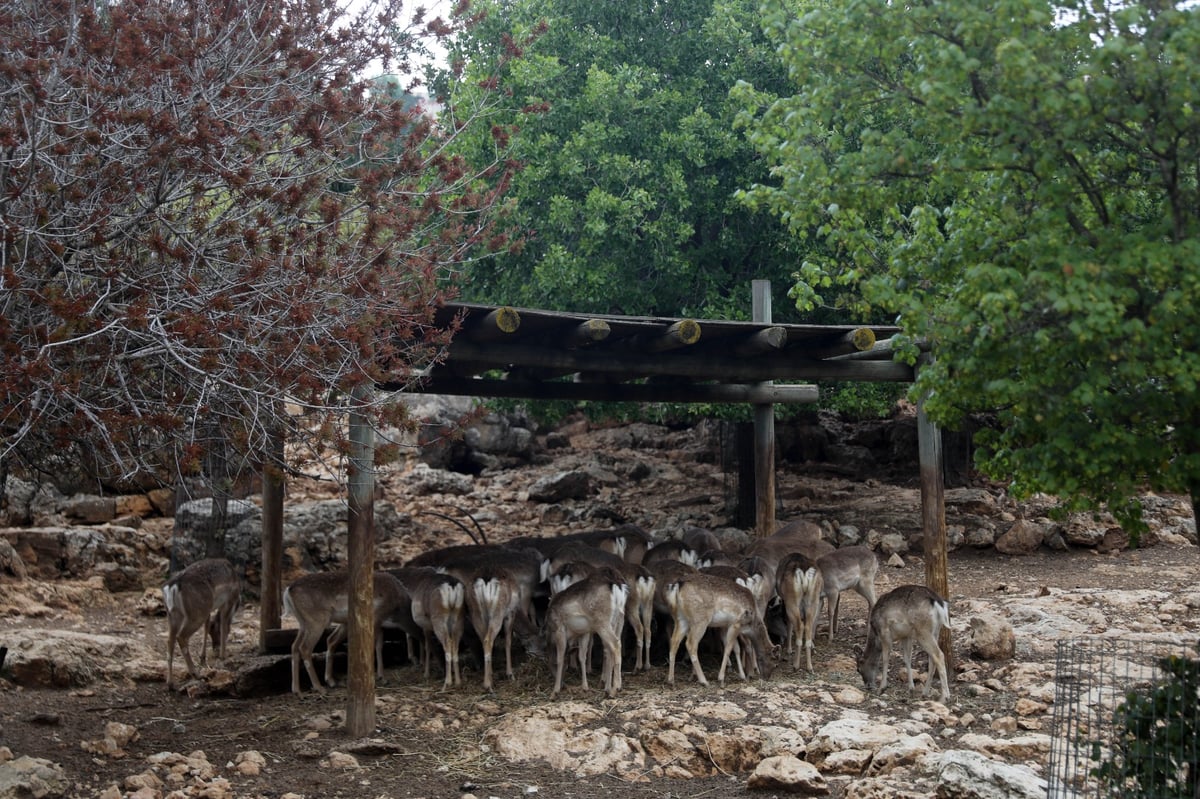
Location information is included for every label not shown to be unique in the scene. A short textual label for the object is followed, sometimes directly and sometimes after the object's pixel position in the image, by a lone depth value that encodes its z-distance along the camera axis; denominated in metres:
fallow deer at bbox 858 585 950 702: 10.83
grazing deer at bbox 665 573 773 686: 11.46
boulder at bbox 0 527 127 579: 16.33
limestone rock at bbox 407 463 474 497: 25.09
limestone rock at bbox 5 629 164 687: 11.29
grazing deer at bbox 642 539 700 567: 14.02
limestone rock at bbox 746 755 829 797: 8.08
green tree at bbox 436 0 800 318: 18.38
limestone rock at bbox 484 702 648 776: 9.02
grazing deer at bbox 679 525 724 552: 15.25
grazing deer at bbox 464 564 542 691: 11.38
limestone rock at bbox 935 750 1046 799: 7.22
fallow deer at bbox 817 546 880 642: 13.02
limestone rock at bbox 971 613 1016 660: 11.87
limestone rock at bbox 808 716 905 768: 8.88
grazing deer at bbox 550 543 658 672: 11.78
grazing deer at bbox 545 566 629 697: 11.05
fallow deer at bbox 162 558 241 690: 12.19
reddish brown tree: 6.95
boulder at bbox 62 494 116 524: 18.38
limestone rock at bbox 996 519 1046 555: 19.03
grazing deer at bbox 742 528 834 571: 13.64
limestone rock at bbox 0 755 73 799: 7.67
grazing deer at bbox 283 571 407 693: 11.75
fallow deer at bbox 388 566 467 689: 11.56
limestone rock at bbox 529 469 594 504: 24.48
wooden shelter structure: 9.96
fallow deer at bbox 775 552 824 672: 12.05
